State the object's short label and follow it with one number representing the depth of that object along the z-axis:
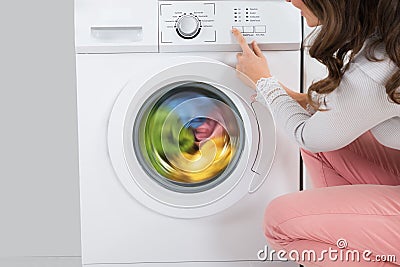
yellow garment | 2.92
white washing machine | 2.86
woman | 2.41
